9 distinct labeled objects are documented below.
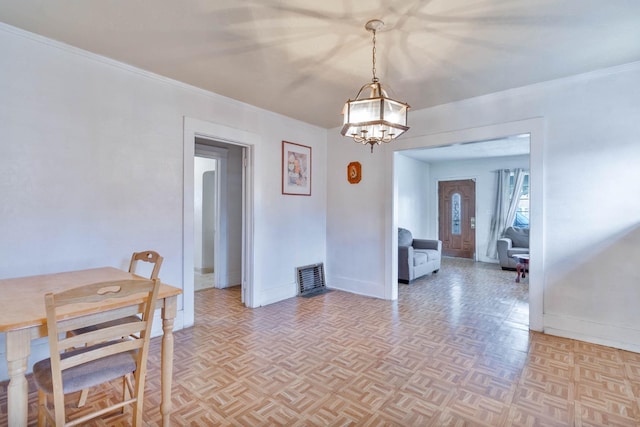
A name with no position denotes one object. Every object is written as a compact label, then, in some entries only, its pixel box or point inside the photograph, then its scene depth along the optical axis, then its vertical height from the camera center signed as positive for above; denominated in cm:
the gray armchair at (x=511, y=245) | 655 -73
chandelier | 208 +64
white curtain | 743 +15
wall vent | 476 -106
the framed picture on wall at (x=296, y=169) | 454 +62
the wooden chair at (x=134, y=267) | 203 -44
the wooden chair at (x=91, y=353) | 143 -71
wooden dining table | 138 -50
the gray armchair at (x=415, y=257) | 535 -81
